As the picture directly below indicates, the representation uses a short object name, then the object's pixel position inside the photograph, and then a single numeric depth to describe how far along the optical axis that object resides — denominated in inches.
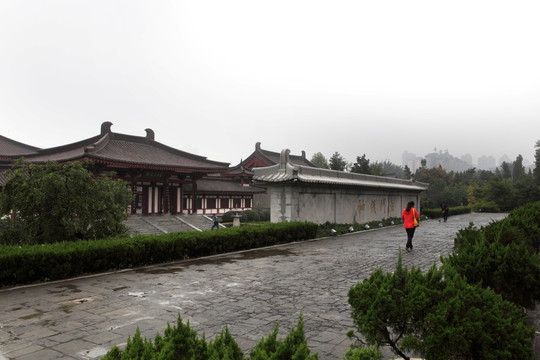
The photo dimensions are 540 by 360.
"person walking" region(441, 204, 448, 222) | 1192.2
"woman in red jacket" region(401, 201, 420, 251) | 486.9
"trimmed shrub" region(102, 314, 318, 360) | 91.4
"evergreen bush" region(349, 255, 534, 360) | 108.7
